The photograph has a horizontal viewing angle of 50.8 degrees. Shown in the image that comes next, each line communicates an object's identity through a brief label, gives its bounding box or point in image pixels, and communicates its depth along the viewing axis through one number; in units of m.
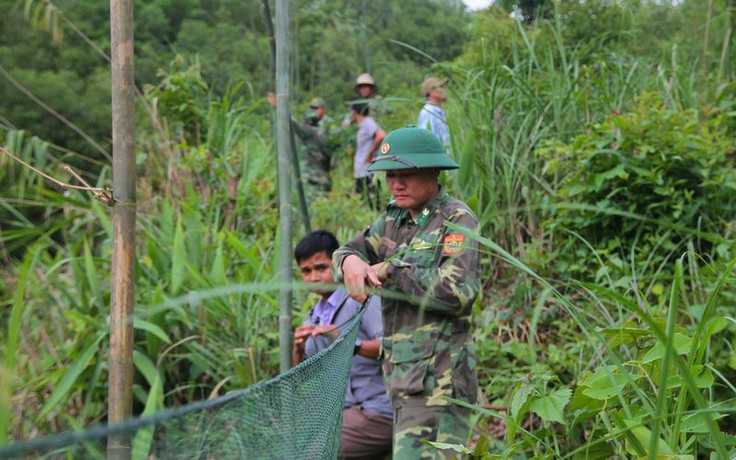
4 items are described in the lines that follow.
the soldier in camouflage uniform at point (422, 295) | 2.29
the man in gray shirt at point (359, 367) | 2.77
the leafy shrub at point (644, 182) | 3.75
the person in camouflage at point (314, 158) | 7.03
